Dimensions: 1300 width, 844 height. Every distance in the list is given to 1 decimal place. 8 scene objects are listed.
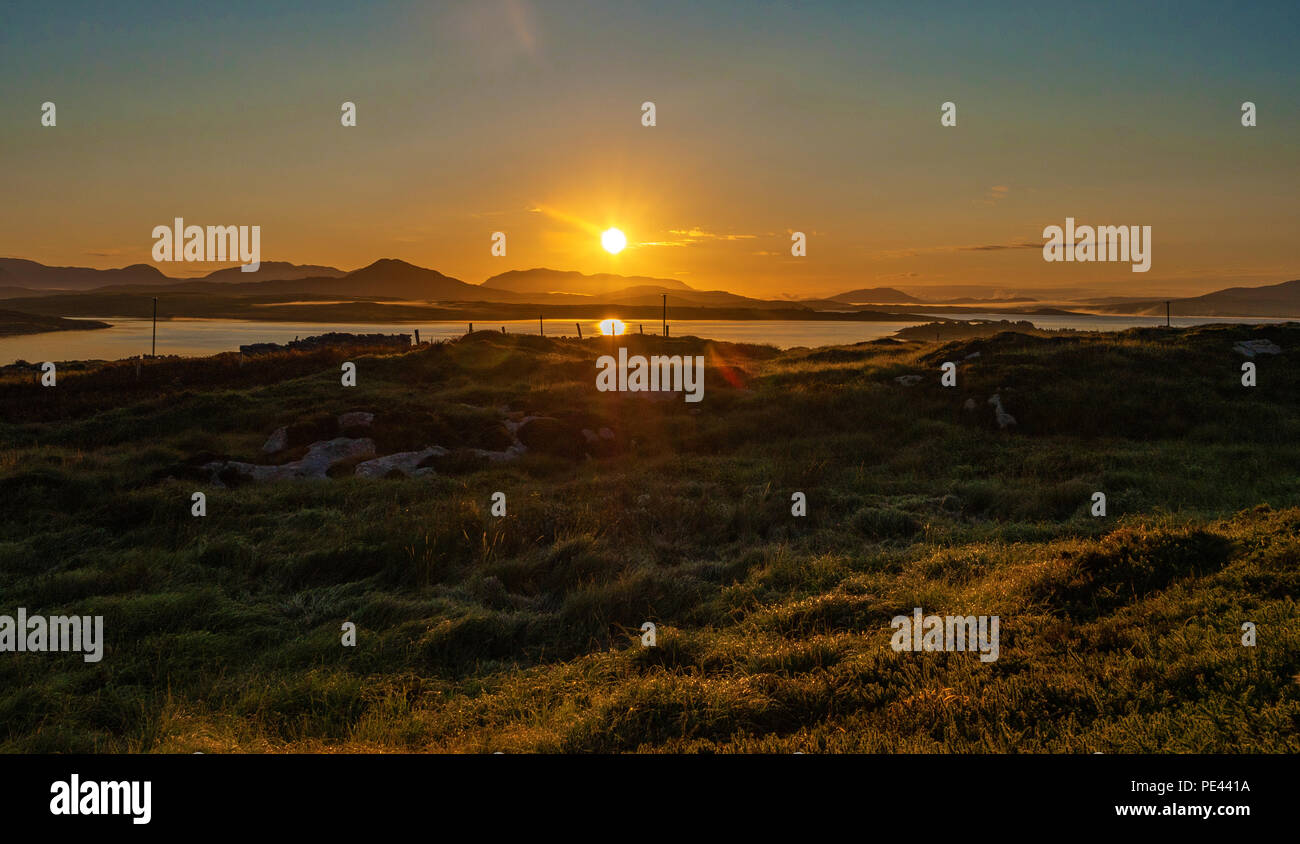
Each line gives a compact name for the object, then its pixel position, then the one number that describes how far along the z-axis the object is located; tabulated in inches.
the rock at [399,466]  728.3
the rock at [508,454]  794.3
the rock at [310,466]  697.6
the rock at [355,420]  856.9
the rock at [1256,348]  1168.8
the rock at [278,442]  810.2
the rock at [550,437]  839.7
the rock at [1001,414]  907.9
